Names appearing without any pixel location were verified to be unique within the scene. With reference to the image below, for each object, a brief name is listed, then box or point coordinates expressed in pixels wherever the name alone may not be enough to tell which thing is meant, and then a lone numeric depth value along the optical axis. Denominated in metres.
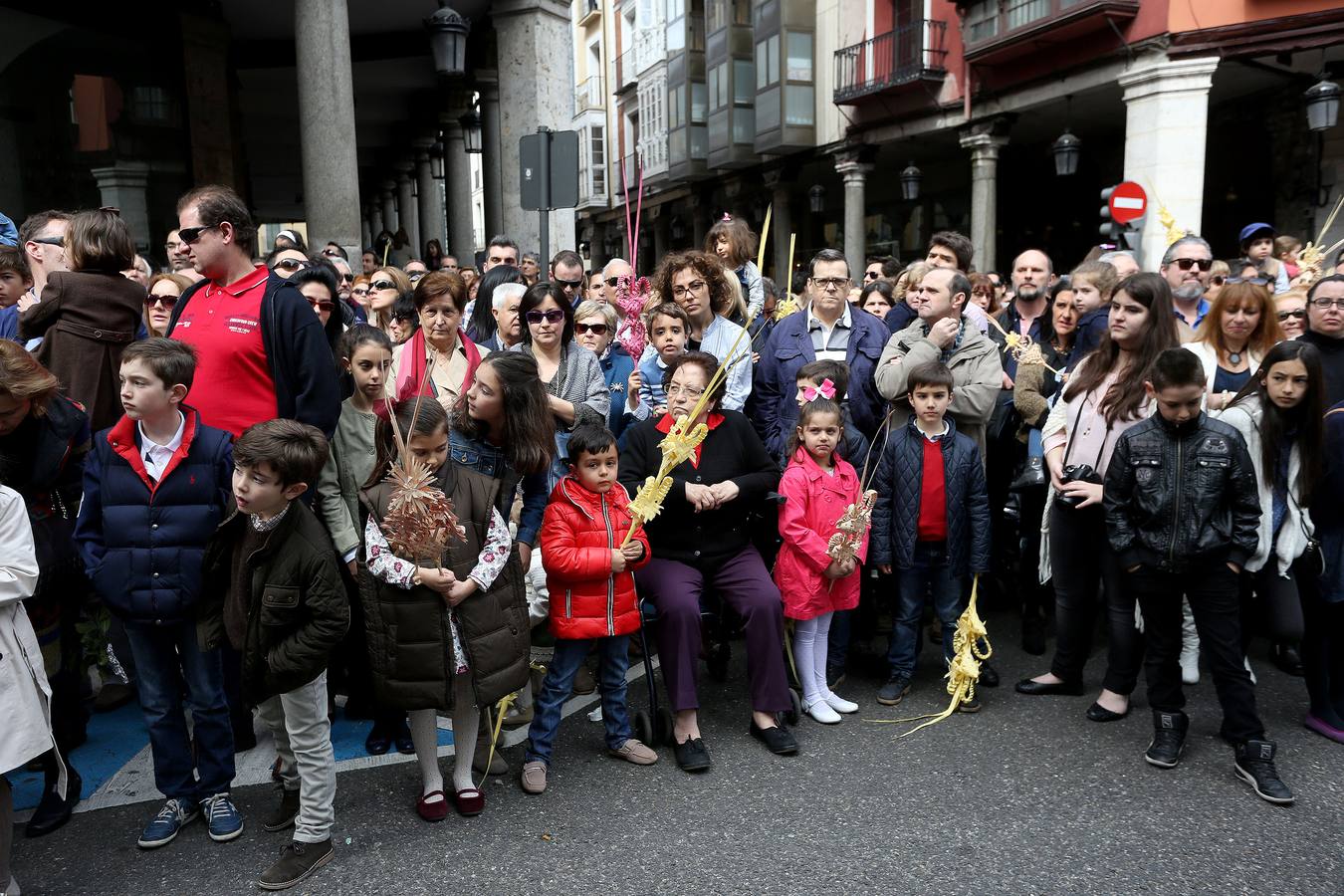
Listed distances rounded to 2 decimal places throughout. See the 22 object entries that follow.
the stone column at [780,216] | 28.34
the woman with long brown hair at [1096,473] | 4.55
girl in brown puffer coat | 3.59
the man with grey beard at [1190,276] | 6.08
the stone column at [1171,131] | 15.45
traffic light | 11.77
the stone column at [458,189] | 16.83
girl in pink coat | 4.67
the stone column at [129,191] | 12.75
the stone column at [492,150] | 13.96
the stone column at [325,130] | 10.42
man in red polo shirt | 3.86
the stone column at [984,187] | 20.20
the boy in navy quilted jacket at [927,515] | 4.92
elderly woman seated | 4.29
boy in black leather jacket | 4.02
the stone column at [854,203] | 24.78
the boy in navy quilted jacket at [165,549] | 3.49
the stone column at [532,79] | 11.97
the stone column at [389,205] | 33.44
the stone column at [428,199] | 22.47
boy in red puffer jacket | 4.07
